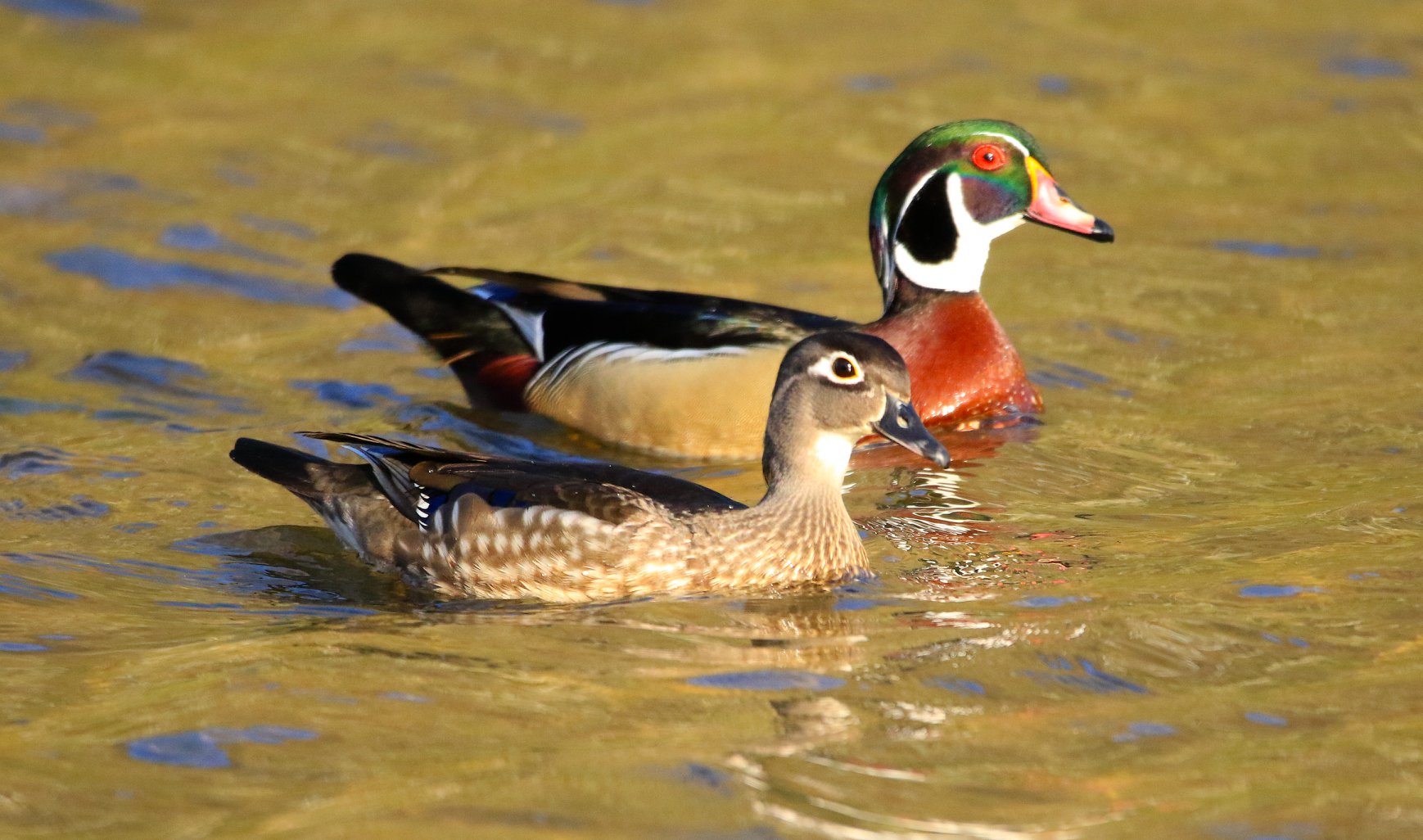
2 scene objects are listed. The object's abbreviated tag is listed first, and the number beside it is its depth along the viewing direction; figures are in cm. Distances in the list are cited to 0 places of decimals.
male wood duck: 1817
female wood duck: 1344
